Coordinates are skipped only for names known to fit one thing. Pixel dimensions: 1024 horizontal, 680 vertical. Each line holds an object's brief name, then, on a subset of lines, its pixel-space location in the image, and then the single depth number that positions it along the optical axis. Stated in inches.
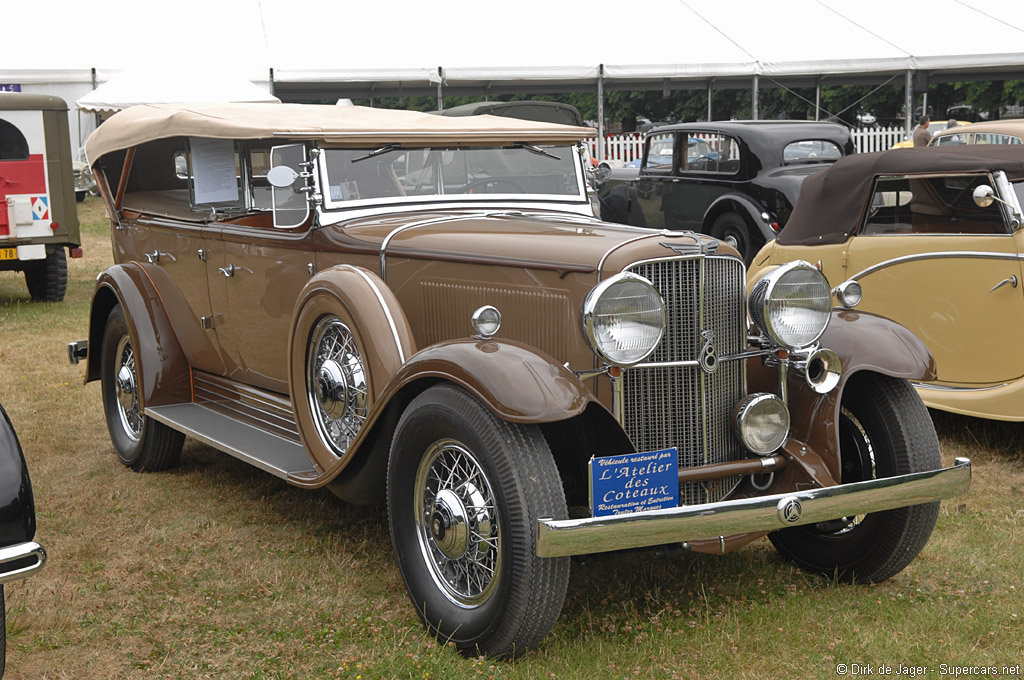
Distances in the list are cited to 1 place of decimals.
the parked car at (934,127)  670.9
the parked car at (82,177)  772.0
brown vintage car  123.4
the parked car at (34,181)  420.2
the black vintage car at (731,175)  409.7
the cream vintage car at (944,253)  205.9
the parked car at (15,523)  102.1
